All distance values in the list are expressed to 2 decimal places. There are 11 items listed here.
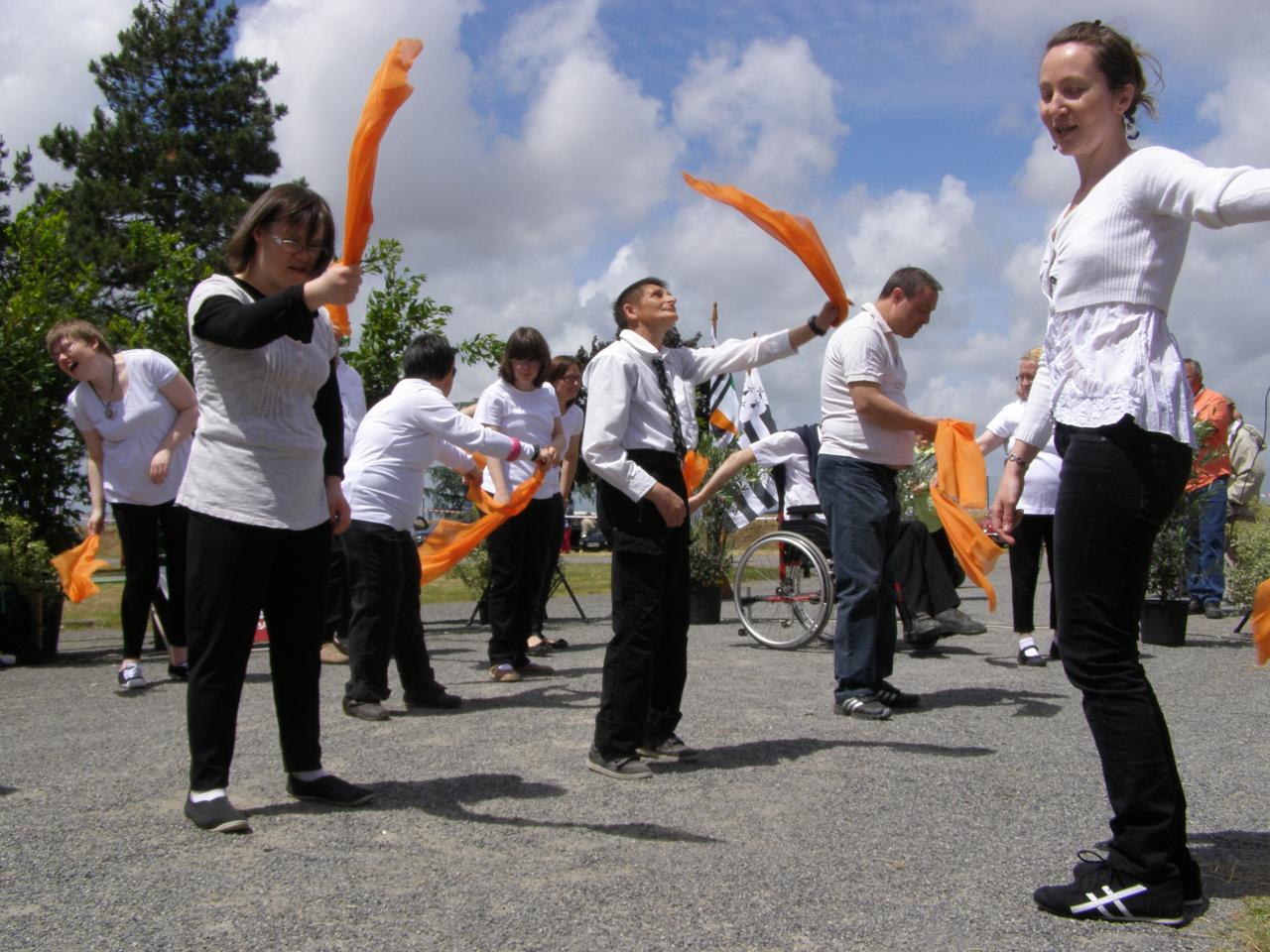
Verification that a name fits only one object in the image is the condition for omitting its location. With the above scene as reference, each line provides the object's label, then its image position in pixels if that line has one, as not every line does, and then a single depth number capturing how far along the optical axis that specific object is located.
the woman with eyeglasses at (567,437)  8.89
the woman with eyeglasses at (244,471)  3.96
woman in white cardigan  3.01
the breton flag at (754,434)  12.04
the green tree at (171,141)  37.03
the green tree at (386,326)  12.62
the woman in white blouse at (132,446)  6.99
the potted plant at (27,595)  8.48
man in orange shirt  9.52
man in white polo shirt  5.93
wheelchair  8.88
